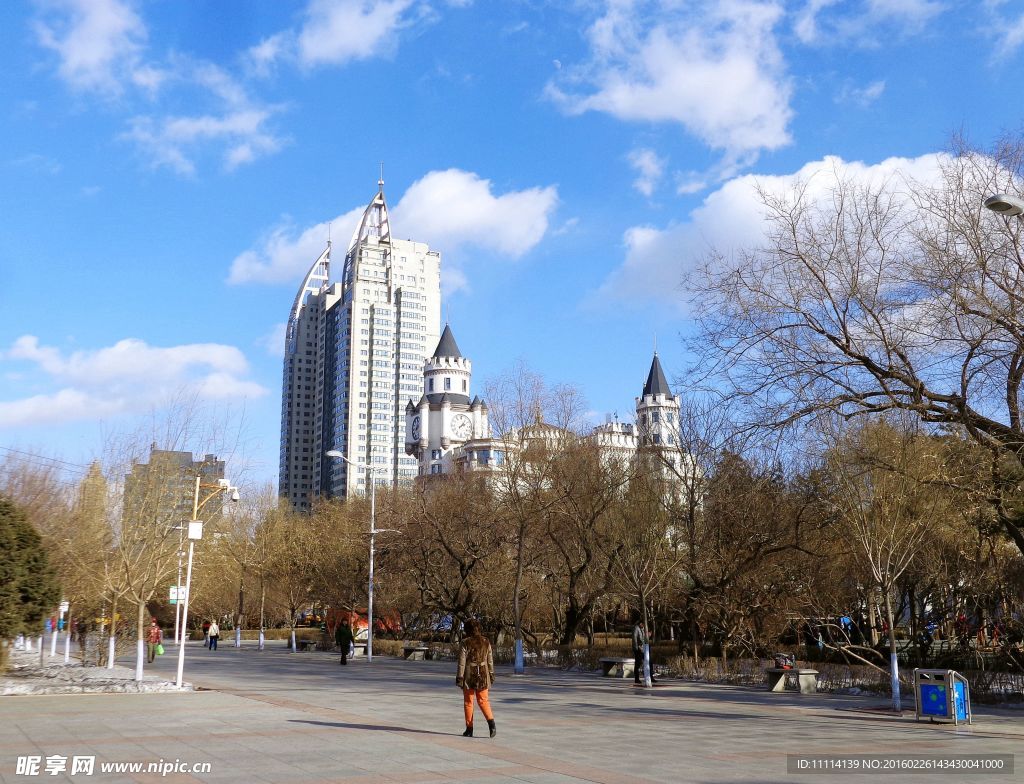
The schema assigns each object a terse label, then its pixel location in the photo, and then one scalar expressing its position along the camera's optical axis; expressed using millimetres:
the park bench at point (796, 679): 22656
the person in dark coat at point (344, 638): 33562
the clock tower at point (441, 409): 149000
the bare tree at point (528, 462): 32000
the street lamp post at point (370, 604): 37281
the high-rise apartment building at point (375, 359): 182875
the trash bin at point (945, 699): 16203
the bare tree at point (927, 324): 15273
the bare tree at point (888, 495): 19750
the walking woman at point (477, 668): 13125
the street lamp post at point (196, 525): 21328
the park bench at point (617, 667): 27516
